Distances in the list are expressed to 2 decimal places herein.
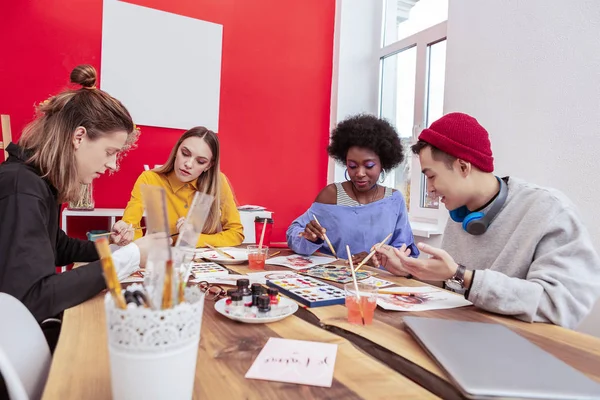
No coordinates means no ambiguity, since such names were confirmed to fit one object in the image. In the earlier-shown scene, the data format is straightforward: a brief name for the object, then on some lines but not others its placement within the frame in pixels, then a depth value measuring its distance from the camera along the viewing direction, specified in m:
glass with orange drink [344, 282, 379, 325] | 0.97
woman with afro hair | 2.16
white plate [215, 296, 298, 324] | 0.92
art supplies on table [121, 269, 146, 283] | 1.26
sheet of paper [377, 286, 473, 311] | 1.11
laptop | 0.62
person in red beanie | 1.06
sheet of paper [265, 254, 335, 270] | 1.63
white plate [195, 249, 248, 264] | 1.65
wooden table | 0.63
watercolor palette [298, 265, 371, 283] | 1.41
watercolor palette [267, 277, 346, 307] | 1.11
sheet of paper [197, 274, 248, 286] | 1.28
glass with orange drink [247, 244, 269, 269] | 1.55
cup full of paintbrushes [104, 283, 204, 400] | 0.50
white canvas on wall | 2.82
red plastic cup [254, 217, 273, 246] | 2.96
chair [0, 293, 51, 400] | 0.62
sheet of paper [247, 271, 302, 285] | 1.35
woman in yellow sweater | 2.21
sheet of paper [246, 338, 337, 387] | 0.67
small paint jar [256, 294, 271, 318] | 0.96
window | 3.20
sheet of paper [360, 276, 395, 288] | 1.36
